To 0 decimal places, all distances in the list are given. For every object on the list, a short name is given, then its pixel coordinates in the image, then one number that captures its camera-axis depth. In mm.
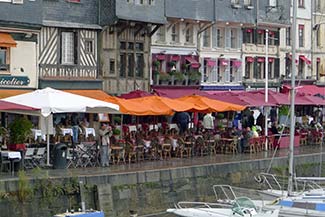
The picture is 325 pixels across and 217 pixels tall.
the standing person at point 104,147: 32234
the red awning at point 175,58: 48703
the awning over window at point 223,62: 52719
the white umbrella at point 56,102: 29312
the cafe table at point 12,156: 28500
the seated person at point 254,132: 41062
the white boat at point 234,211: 25203
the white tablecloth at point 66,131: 34900
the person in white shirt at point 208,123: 40588
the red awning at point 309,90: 53969
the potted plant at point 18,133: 29328
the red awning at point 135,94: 39969
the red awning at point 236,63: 53781
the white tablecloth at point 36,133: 33212
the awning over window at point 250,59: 55156
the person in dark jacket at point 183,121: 41906
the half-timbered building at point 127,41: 42938
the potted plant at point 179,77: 48094
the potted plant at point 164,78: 47156
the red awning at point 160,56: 47469
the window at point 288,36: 59825
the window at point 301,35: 61312
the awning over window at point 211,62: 51469
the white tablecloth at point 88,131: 35347
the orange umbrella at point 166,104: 35406
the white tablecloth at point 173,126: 40781
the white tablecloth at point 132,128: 38425
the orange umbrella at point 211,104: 37719
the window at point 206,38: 51656
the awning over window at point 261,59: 56281
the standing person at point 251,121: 45869
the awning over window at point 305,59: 60500
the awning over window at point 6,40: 37053
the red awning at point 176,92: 46222
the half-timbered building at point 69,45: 40188
